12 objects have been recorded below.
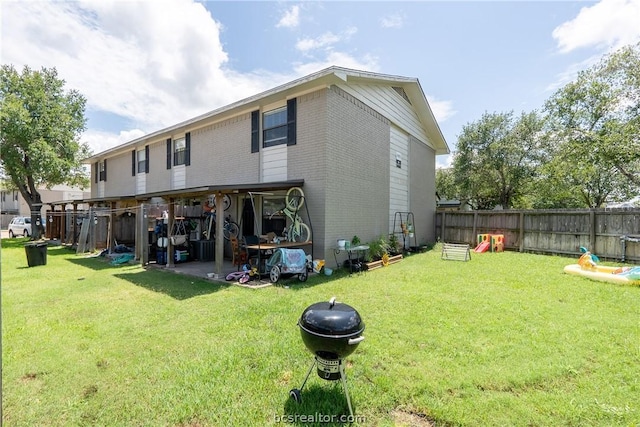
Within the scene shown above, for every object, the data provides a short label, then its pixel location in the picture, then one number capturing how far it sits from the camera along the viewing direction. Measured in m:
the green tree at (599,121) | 12.82
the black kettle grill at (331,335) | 2.56
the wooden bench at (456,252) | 10.41
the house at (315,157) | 8.45
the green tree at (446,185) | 24.64
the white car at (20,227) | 20.58
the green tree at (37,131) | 15.30
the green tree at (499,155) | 20.00
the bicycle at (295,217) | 8.46
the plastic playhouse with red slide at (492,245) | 12.41
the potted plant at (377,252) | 9.52
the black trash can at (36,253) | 9.38
